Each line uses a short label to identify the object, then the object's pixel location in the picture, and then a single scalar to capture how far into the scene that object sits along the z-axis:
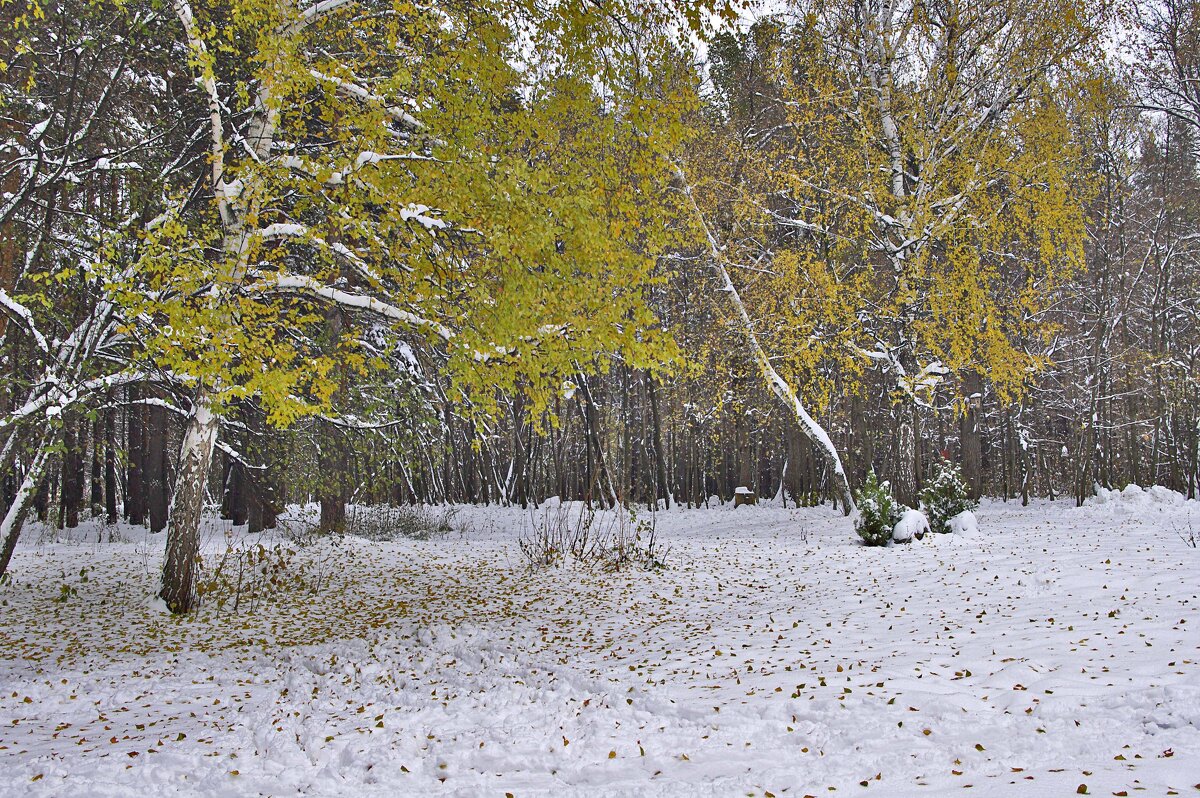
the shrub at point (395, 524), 17.41
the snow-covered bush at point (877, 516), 12.41
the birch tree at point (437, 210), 7.00
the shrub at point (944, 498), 12.84
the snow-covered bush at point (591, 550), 11.97
